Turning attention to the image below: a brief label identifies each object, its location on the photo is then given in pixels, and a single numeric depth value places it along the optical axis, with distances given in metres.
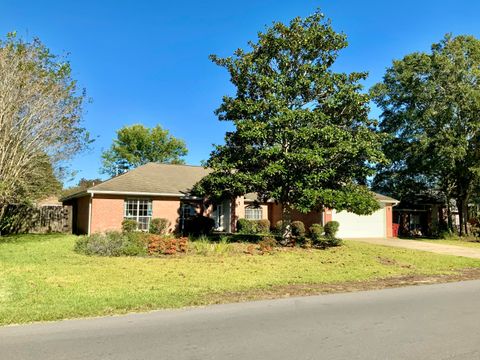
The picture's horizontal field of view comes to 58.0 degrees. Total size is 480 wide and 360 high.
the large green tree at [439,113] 29.95
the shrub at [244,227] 28.08
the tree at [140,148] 59.06
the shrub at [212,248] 16.73
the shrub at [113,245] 15.97
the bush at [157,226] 24.48
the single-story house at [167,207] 24.00
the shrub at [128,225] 23.44
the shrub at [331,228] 27.23
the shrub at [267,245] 17.37
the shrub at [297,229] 27.70
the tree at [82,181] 71.14
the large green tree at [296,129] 18.30
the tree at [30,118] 20.48
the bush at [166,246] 16.30
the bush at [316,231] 26.01
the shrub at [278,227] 26.74
